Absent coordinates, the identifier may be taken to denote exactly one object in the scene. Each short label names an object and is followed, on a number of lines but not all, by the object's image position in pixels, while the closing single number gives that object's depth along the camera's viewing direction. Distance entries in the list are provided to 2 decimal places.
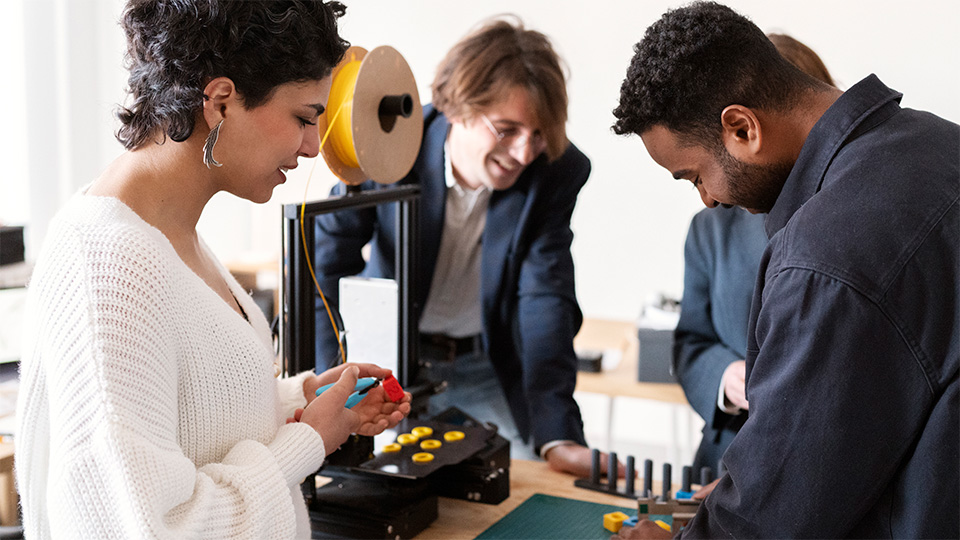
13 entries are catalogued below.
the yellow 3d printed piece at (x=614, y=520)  1.39
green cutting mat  1.39
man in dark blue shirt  0.86
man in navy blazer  1.92
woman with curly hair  0.84
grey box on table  2.56
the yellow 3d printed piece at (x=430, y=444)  1.45
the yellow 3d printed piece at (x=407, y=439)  1.48
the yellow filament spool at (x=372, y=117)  1.42
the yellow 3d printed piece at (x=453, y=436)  1.50
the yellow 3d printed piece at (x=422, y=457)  1.39
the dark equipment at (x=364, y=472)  1.35
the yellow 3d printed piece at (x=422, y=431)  1.50
